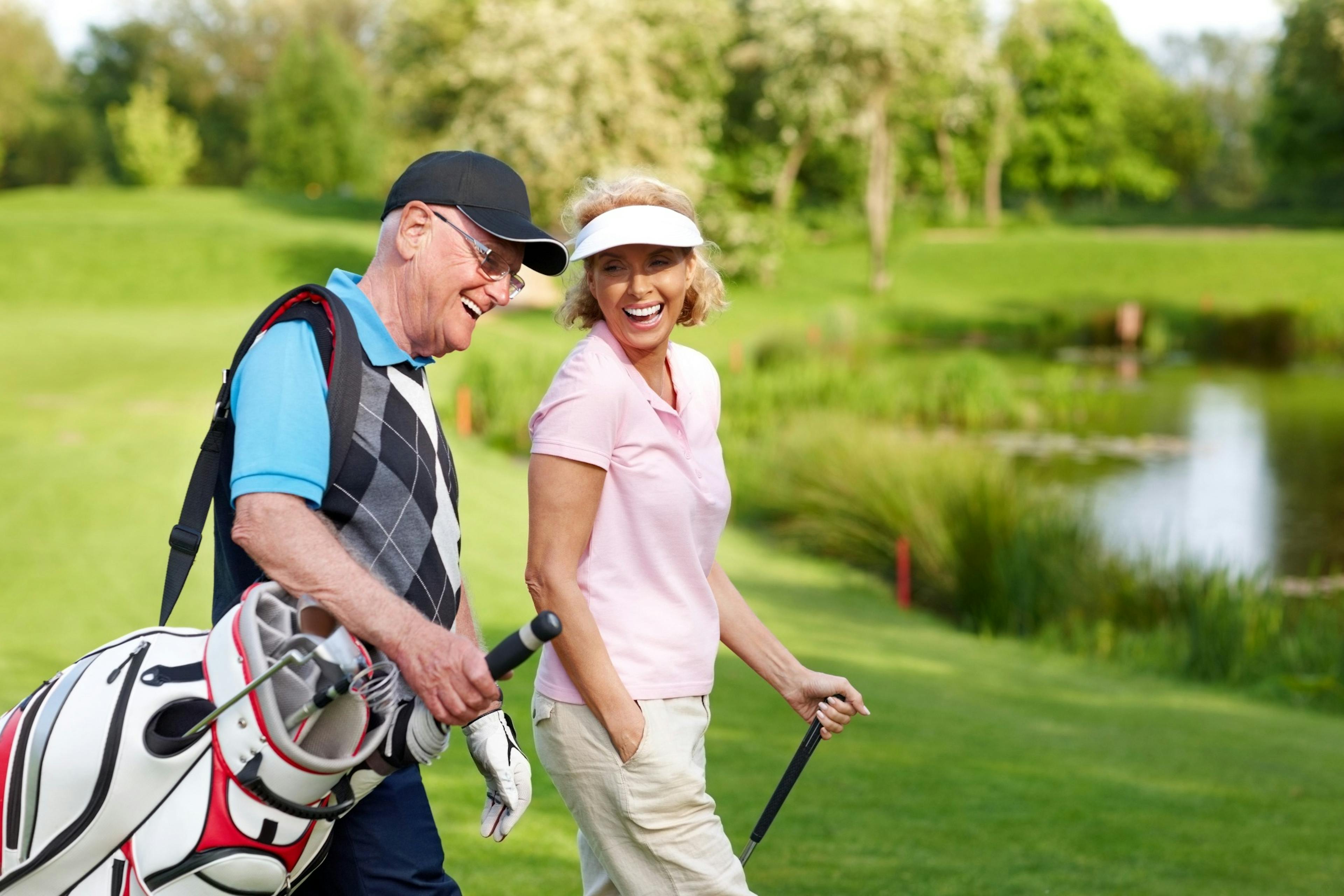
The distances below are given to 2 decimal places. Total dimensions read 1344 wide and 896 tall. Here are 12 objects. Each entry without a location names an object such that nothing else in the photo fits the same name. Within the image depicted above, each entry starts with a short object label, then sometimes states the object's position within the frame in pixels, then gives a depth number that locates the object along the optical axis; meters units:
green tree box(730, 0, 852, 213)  37.47
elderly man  2.17
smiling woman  2.54
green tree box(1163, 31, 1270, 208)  77.62
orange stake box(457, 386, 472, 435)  16.77
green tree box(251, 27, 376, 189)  52.19
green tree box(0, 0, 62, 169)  58.84
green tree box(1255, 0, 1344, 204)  41.69
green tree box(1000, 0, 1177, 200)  64.19
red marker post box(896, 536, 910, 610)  10.80
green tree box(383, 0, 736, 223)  30.95
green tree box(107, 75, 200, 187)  52.69
